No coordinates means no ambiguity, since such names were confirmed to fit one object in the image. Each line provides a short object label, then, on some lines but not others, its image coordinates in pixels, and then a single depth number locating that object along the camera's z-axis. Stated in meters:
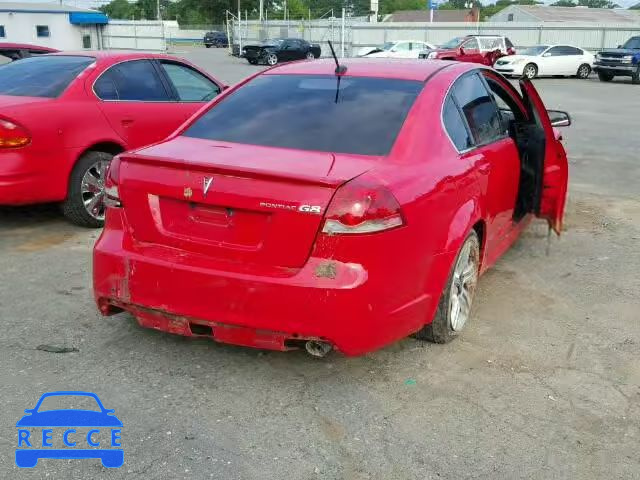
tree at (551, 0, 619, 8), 119.00
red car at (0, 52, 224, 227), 5.76
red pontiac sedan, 3.18
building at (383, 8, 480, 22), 90.81
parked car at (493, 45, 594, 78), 29.16
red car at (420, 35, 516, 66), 29.94
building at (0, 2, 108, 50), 41.81
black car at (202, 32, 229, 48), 67.62
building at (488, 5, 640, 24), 61.56
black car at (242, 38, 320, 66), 37.88
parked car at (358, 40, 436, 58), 32.18
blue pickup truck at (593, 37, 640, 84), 28.02
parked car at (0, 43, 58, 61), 10.35
